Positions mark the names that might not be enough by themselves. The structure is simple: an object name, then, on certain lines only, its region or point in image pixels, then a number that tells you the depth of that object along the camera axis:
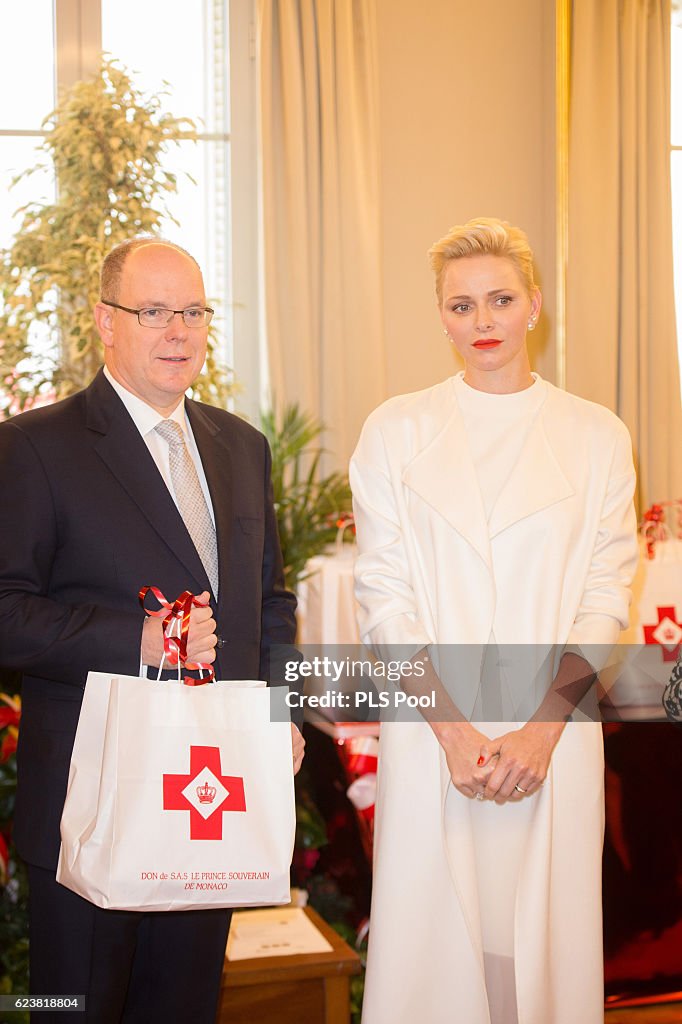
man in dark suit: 1.68
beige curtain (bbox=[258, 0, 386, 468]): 4.65
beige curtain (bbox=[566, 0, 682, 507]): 3.95
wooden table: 2.28
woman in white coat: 1.82
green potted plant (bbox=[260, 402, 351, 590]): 4.12
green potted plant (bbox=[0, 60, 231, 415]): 3.91
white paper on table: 2.39
